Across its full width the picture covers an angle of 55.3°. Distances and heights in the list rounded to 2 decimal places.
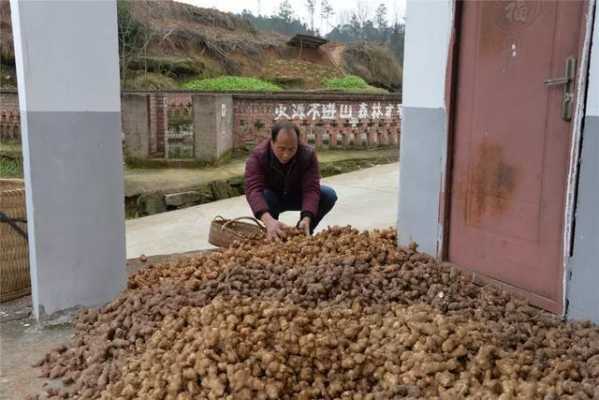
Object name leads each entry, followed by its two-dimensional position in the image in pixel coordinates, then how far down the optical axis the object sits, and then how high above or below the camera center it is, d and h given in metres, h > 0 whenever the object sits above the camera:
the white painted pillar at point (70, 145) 2.78 -0.20
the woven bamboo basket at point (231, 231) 3.91 -0.87
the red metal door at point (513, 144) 2.97 -0.19
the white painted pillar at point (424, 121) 3.66 -0.08
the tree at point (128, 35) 13.59 +1.86
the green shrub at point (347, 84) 18.14 +0.76
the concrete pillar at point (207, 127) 9.00 -0.33
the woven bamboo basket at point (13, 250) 3.26 -0.84
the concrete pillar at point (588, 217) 2.73 -0.51
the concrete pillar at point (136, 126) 9.05 -0.33
